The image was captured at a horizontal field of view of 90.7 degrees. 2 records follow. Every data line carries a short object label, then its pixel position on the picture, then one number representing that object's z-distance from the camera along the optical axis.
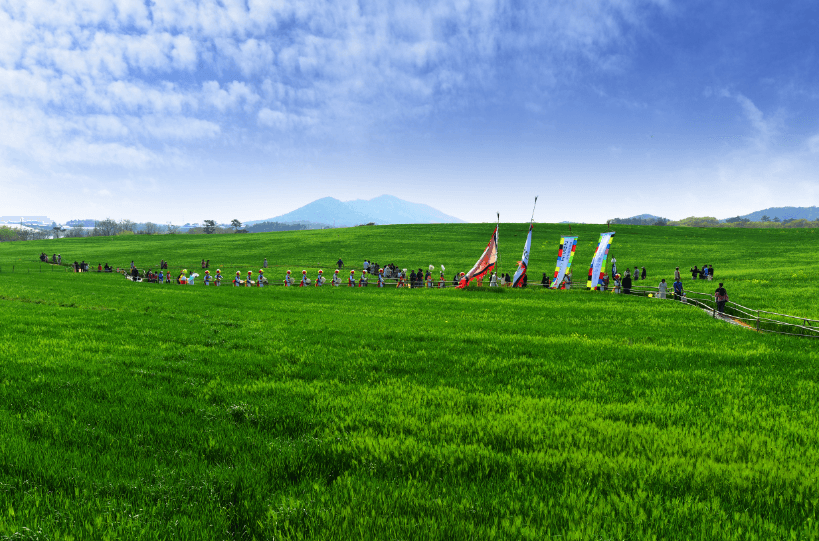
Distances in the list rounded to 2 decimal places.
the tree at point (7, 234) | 177.75
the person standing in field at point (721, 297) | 21.98
